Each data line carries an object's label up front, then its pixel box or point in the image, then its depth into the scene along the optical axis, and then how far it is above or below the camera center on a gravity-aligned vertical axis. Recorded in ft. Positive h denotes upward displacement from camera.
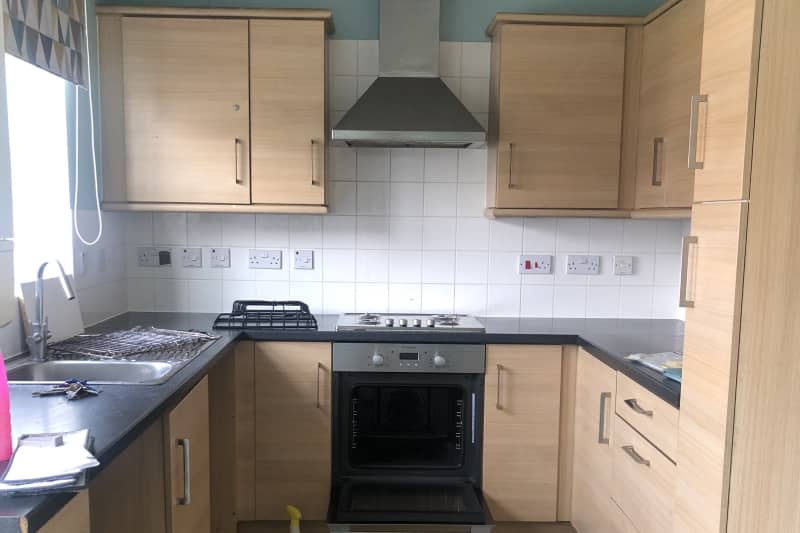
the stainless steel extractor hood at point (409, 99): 7.59 +1.80
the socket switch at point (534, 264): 9.15 -0.46
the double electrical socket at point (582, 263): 9.16 -0.43
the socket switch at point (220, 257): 9.05 -0.43
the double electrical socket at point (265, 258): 9.06 -0.44
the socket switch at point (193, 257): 9.05 -0.44
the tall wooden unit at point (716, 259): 4.17 -0.17
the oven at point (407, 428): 7.61 -2.66
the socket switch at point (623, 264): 9.18 -0.44
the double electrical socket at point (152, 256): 9.03 -0.43
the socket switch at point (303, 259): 9.08 -0.44
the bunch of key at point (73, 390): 4.77 -1.35
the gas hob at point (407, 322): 7.80 -1.25
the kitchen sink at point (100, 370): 5.94 -1.47
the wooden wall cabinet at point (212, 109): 7.82 +1.61
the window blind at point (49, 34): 5.95 +2.10
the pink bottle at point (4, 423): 3.43 -1.16
